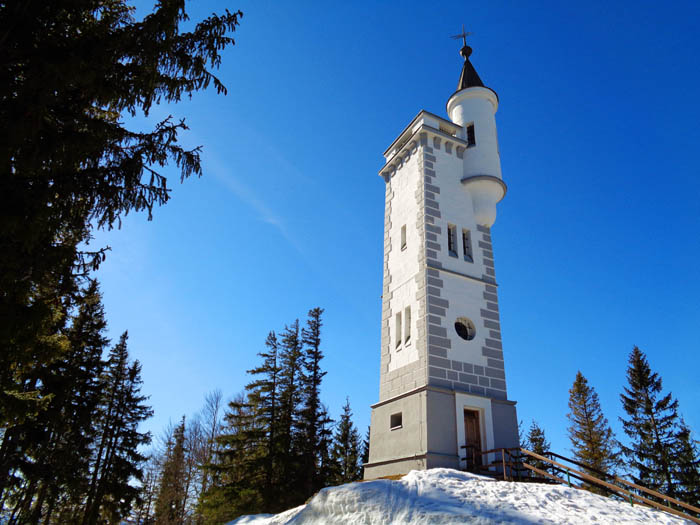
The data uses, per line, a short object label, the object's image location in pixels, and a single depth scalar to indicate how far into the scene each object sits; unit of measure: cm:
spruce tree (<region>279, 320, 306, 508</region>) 2509
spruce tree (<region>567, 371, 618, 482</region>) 3262
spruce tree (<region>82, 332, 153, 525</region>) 2431
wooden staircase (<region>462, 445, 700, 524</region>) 960
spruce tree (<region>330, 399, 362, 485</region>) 3733
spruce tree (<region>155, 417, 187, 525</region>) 2803
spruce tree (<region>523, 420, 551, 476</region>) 3797
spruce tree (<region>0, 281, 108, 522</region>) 1662
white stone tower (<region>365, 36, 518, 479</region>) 1423
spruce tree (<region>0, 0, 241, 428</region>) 703
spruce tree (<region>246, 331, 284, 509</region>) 2472
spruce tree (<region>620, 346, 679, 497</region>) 2636
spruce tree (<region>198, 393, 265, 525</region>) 2384
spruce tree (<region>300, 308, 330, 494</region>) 2608
